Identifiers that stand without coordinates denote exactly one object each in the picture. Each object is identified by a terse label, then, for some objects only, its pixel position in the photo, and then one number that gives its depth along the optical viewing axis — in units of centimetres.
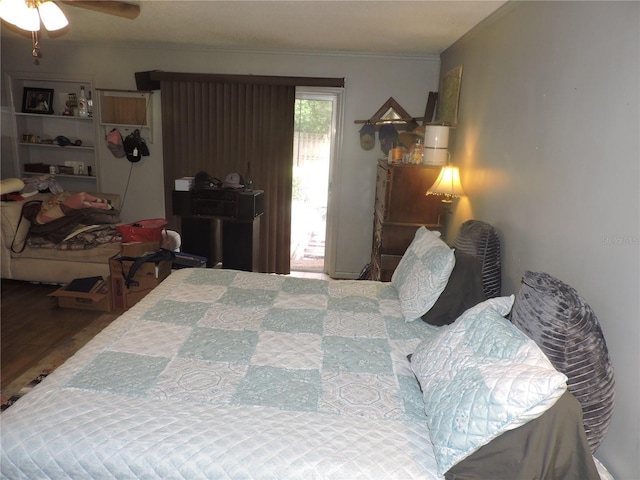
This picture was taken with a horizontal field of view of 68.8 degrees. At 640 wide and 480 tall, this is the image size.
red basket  403
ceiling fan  225
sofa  402
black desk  441
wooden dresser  354
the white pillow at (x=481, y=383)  117
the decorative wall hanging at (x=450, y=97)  369
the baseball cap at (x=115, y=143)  475
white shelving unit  484
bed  121
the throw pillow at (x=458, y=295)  222
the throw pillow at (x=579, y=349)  143
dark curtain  462
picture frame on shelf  487
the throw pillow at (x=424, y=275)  222
